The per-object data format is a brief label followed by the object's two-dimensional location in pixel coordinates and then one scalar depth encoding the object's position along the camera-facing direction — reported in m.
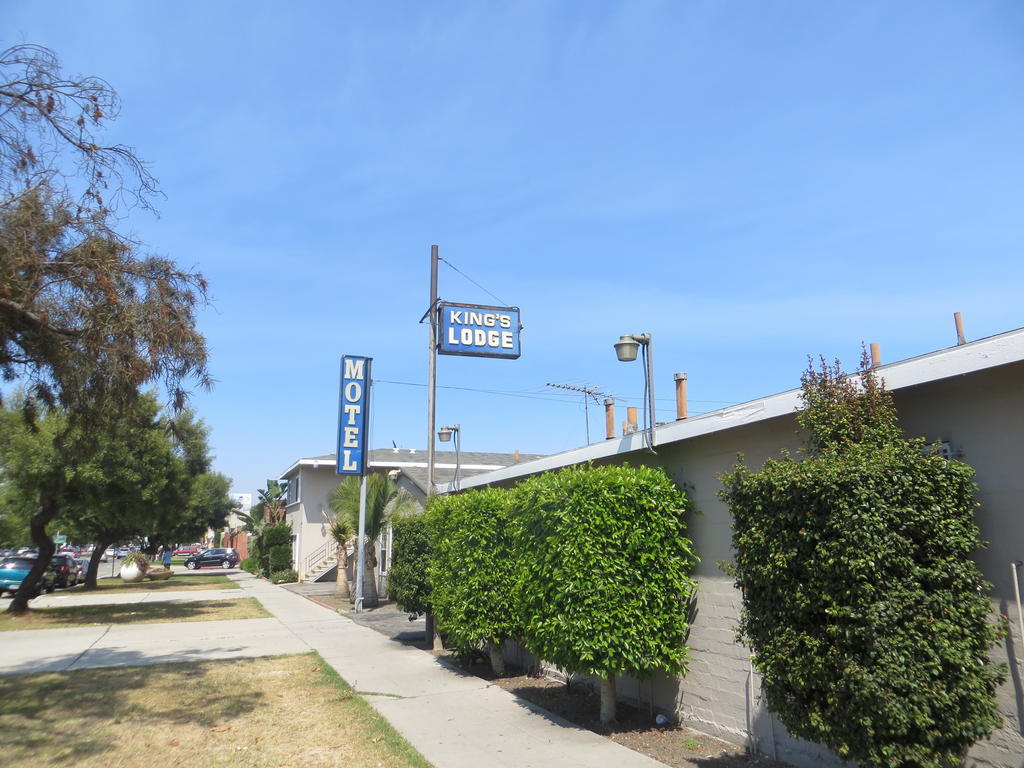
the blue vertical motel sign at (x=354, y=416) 20.16
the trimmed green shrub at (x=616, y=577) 6.88
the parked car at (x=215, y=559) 53.78
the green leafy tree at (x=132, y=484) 18.94
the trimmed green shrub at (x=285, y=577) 34.38
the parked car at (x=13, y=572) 24.86
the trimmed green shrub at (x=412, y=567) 12.55
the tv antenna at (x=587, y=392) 29.97
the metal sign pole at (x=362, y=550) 19.42
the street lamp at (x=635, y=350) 7.84
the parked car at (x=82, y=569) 37.03
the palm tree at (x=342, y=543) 24.75
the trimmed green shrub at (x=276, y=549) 36.28
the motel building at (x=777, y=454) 4.46
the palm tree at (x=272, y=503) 46.03
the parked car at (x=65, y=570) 29.72
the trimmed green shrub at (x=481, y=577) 9.78
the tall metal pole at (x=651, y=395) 7.59
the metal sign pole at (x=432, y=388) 15.92
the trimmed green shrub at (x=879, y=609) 4.14
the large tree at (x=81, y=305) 7.54
